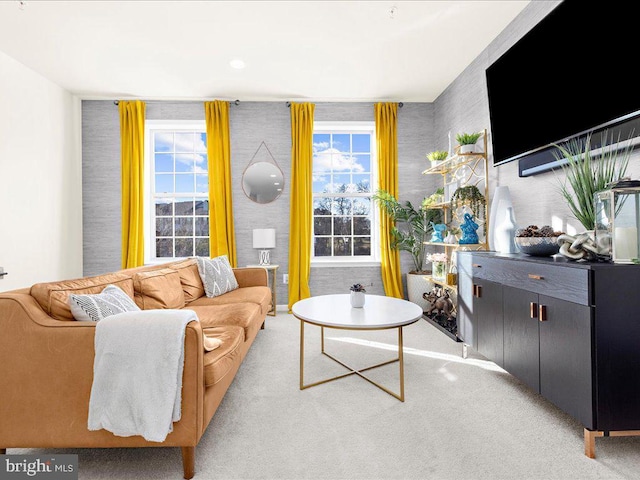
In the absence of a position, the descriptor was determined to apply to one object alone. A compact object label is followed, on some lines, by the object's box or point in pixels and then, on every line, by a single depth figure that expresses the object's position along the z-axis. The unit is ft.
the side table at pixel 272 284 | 13.03
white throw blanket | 4.16
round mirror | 14.47
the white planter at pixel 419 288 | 13.43
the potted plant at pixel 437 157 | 12.56
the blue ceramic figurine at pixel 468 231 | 10.58
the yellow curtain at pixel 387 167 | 14.46
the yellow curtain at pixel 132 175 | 14.01
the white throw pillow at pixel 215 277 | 10.05
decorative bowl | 6.36
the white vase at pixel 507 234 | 8.05
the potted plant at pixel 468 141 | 10.55
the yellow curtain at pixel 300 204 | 14.28
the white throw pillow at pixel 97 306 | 4.71
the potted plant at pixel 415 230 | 13.57
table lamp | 13.51
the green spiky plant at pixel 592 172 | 5.78
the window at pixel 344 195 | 15.39
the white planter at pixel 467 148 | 10.69
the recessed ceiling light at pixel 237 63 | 11.25
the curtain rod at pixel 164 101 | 14.38
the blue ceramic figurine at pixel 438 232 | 12.56
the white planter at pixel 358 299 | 7.64
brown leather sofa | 4.31
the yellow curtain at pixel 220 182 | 14.15
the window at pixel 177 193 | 15.10
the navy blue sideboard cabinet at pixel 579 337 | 4.66
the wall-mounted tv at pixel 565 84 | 5.49
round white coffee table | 6.31
